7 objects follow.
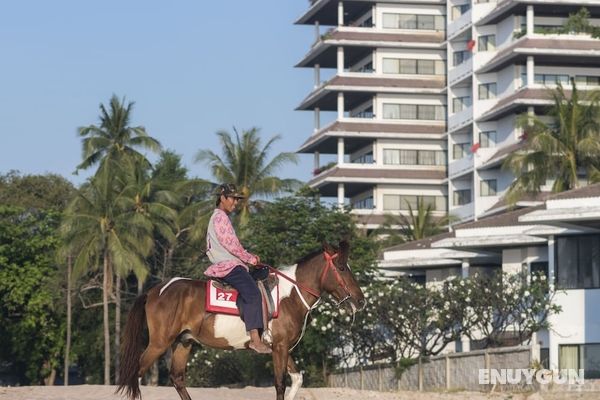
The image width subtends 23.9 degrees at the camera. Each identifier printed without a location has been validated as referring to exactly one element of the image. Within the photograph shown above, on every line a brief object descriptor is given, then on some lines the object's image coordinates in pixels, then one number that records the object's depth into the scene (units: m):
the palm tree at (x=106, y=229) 73.50
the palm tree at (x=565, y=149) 73.75
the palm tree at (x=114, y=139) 83.31
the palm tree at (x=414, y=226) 95.75
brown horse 18.86
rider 18.62
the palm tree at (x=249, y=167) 79.06
